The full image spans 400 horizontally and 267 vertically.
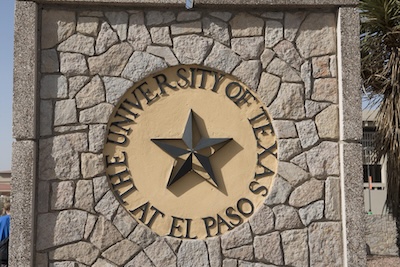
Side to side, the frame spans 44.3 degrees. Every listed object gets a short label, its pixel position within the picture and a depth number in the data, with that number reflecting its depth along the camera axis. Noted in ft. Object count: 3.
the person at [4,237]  23.39
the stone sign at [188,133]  16.94
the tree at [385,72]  32.58
